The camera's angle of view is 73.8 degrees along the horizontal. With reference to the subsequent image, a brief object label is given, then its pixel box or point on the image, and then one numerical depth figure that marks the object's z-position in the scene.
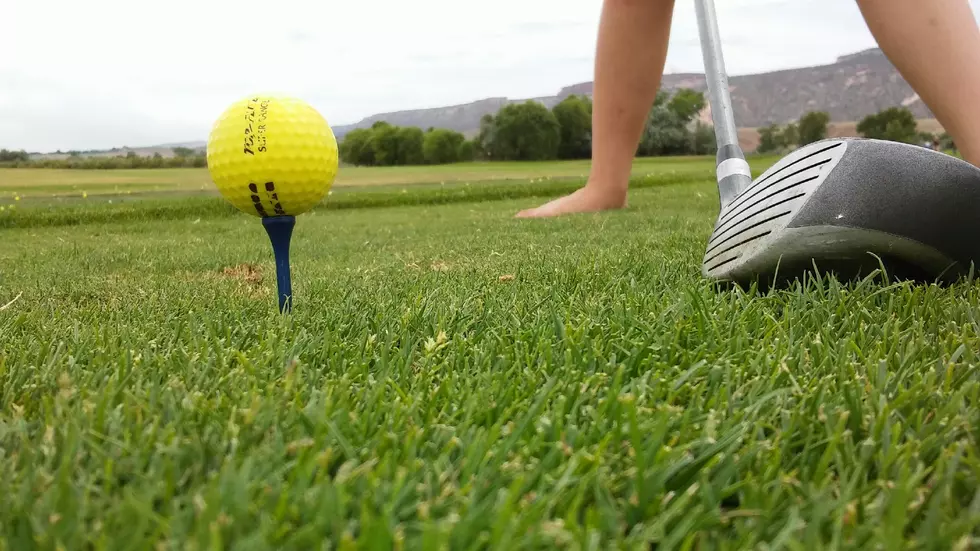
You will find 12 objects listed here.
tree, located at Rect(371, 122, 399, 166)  36.16
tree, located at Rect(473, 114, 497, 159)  38.66
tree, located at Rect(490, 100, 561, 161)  37.12
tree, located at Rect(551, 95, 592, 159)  37.12
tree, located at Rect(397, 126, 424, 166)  38.47
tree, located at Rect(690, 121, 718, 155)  35.28
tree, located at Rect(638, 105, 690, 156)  37.25
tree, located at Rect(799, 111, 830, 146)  45.53
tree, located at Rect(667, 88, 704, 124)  40.34
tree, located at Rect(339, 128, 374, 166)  33.72
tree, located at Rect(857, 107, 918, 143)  41.94
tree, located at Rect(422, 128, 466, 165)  38.97
